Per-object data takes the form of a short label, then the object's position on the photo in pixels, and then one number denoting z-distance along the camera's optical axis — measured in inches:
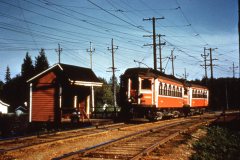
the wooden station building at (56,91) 996.6
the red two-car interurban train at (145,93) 844.0
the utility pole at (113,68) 1794.5
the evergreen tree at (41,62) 3063.5
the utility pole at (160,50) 1617.6
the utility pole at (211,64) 2180.1
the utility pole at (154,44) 1265.1
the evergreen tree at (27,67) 3090.8
